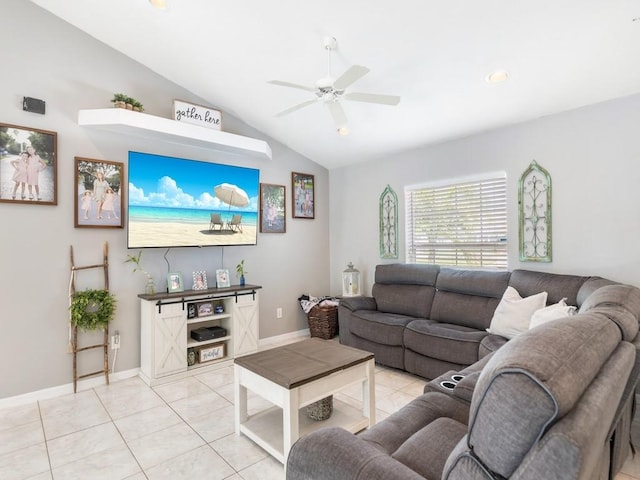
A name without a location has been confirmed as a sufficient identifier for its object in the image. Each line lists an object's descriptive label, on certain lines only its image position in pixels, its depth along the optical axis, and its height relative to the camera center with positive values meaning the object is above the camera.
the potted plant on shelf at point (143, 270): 3.53 -0.26
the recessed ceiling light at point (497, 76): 2.75 +1.30
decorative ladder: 3.16 -0.86
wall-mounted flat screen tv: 3.39 +0.43
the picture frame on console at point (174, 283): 3.62 -0.39
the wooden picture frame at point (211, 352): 3.69 -1.15
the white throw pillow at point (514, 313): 2.79 -0.58
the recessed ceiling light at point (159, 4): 2.59 +1.78
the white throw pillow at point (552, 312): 2.38 -0.50
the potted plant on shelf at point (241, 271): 4.18 -0.32
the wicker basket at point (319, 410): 2.39 -1.13
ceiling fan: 2.29 +1.07
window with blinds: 3.64 +0.21
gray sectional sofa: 0.77 -0.45
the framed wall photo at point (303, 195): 4.88 +0.68
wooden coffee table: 2.04 -0.88
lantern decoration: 4.68 -0.52
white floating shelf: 3.18 +1.11
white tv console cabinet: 3.33 -0.85
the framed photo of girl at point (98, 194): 3.23 +0.48
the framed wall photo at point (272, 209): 4.54 +0.45
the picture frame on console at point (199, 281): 3.84 -0.40
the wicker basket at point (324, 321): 4.50 -1.00
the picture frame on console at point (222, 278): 4.02 -0.39
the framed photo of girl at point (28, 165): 2.88 +0.68
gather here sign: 3.58 +1.36
